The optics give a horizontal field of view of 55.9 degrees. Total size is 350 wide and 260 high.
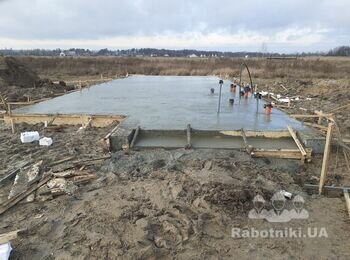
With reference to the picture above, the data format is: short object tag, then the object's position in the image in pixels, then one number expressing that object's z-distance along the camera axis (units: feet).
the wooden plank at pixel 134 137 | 20.99
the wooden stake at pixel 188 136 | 20.32
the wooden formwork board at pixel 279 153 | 19.72
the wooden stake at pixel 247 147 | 19.62
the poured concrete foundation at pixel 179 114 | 21.53
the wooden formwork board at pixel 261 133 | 22.35
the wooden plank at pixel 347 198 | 14.24
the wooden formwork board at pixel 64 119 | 27.66
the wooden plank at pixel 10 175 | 16.86
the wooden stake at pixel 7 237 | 11.01
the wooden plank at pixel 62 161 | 18.49
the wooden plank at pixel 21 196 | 14.03
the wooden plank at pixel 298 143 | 19.38
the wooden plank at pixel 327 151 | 14.94
